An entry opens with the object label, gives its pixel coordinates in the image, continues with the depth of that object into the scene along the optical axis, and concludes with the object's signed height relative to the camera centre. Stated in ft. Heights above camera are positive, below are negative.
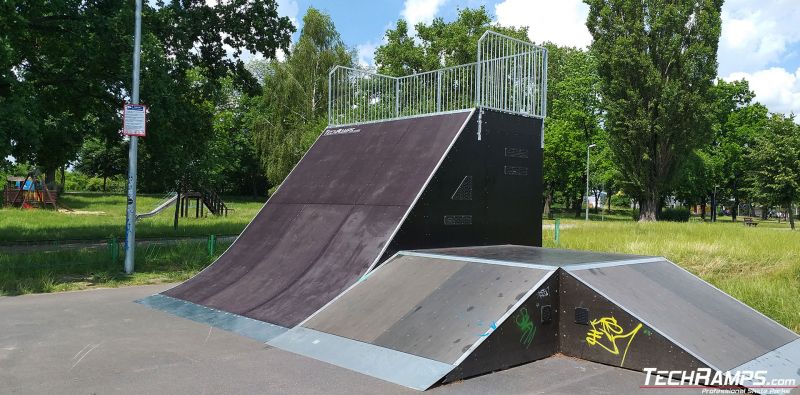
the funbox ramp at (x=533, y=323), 17.51 -4.28
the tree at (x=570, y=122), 154.51 +23.85
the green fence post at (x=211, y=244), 46.65 -4.59
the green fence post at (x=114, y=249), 42.78 -4.83
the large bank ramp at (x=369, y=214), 25.93 -1.03
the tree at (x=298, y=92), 128.98 +23.32
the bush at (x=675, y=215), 151.86 -2.98
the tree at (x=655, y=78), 112.16 +25.96
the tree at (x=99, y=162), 189.57 +8.65
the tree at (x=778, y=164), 121.90 +9.67
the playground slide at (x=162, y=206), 104.76 -3.75
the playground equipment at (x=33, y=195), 109.50 -2.22
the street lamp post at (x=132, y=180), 39.37 +0.51
